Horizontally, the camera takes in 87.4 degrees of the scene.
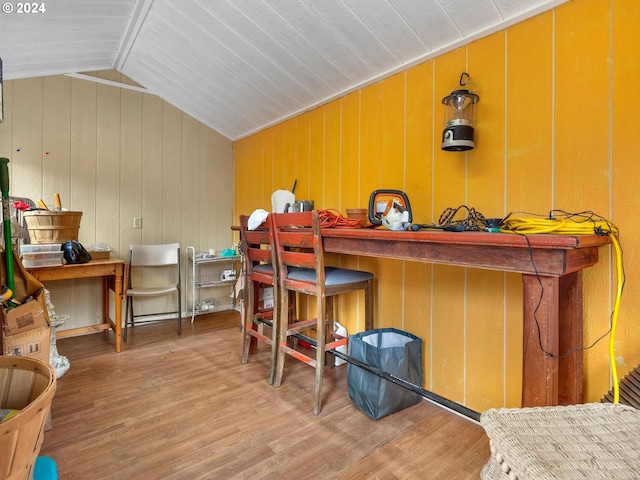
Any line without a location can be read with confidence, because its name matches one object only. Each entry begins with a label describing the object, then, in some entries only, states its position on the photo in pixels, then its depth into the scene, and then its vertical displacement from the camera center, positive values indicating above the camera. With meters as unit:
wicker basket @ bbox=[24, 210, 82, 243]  2.26 +0.06
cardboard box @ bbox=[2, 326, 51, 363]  1.52 -0.52
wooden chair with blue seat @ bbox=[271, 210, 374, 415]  1.70 -0.24
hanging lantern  1.52 +0.53
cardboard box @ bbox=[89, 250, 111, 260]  2.63 -0.16
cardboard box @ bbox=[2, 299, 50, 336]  1.51 -0.40
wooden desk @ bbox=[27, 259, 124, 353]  2.26 -0.28
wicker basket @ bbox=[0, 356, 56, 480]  0.46 -0.30
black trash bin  1.63 -0.71
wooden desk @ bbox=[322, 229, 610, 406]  0.94 -0.11
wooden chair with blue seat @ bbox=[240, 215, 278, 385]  2.01 -0.31
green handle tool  1.54 -0.05
